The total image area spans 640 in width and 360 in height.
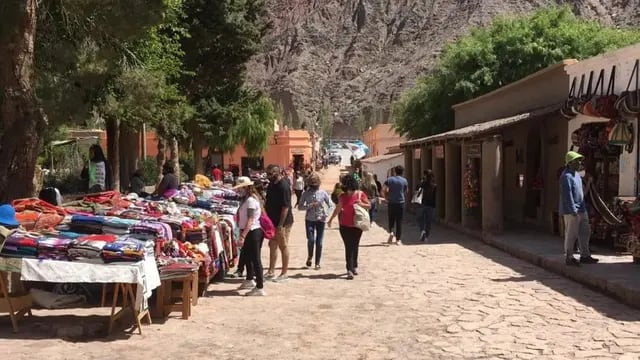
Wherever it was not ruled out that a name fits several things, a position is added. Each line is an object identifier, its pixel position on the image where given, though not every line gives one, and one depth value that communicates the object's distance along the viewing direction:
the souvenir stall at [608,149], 11.62
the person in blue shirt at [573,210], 10.20
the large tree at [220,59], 27.36
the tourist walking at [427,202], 15.82
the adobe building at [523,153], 12.82
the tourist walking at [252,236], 9.34
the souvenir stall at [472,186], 17.03
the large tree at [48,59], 9.62
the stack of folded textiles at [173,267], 7.70
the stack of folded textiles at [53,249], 6.93
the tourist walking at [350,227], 10.86
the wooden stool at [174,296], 7.83
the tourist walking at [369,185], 17.56
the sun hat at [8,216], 7.37
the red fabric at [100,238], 7.05
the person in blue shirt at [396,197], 15.07
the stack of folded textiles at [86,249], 6.85
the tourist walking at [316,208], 11.84
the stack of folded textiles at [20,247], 6.91
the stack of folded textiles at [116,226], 7.70
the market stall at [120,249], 6.82
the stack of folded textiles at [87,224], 7.69
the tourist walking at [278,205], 10.37
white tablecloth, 6.77
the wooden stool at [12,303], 7.03
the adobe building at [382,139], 68.40
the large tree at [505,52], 26.05
